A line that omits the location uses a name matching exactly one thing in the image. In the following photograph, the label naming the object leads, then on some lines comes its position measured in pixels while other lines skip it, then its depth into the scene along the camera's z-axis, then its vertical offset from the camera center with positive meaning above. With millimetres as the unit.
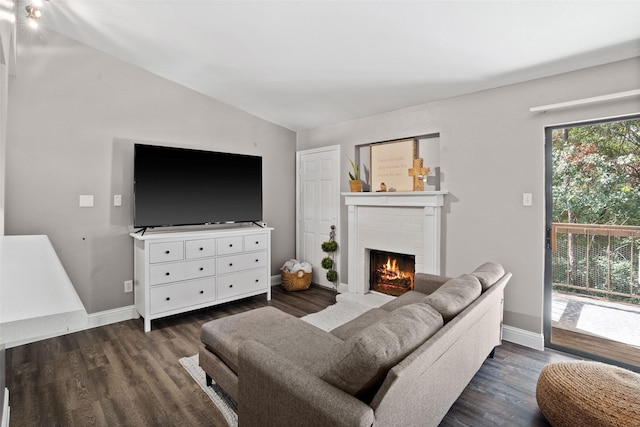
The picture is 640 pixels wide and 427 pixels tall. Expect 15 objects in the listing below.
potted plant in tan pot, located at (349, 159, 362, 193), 3981 +397
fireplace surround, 3314 -174
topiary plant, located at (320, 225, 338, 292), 4316 -629
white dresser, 3084 -604
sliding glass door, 2428 -221
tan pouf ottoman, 1533 -949
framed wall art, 3600 +572
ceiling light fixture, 2406 +1537
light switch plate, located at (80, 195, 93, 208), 3111 +109
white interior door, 4387 +155
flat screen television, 3252 +290
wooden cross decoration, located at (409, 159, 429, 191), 3348 +420
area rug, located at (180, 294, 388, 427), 1967 -1143
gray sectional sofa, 1117 -677
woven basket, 4340 -940
